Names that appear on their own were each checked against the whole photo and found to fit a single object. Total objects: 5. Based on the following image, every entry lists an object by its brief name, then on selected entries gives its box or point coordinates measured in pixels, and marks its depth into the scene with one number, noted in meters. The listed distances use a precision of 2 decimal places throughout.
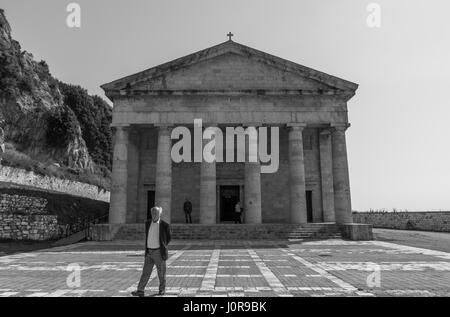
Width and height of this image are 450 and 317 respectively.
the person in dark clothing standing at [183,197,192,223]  26.69
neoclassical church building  24.98
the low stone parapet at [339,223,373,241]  22.56
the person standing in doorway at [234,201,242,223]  26.47
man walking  7.74
